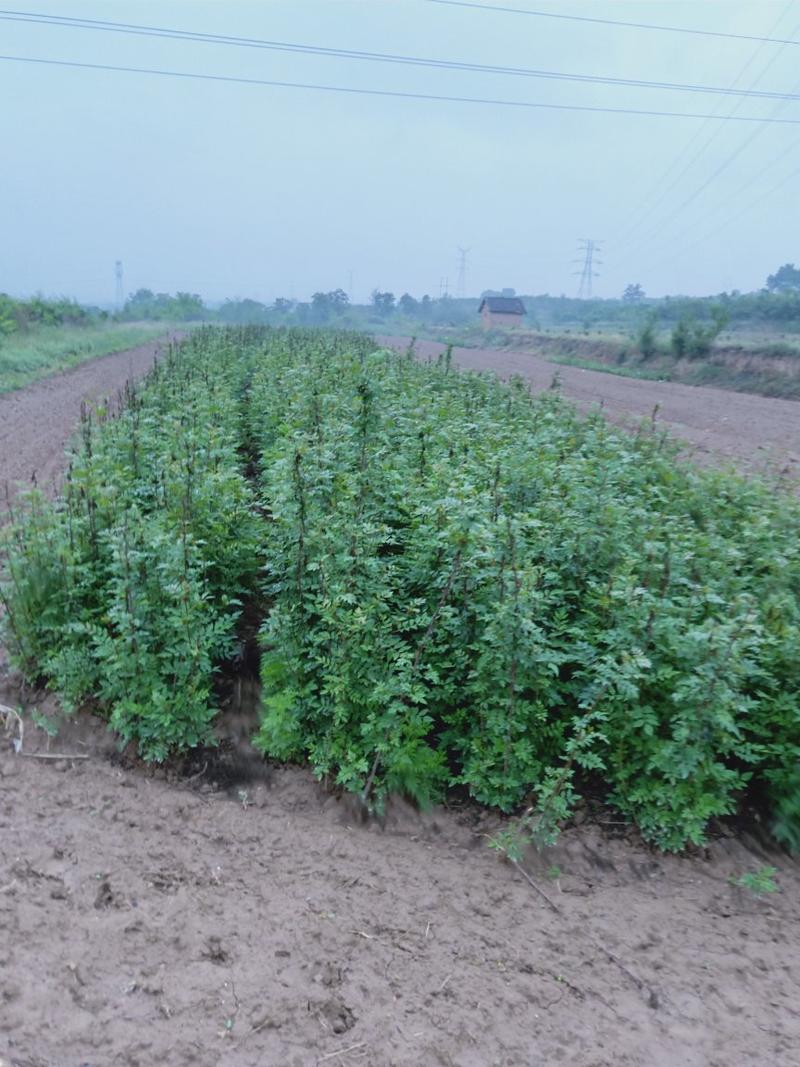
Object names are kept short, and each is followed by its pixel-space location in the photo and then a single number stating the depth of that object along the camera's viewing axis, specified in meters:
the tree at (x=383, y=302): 110.62
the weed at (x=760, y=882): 3.90
